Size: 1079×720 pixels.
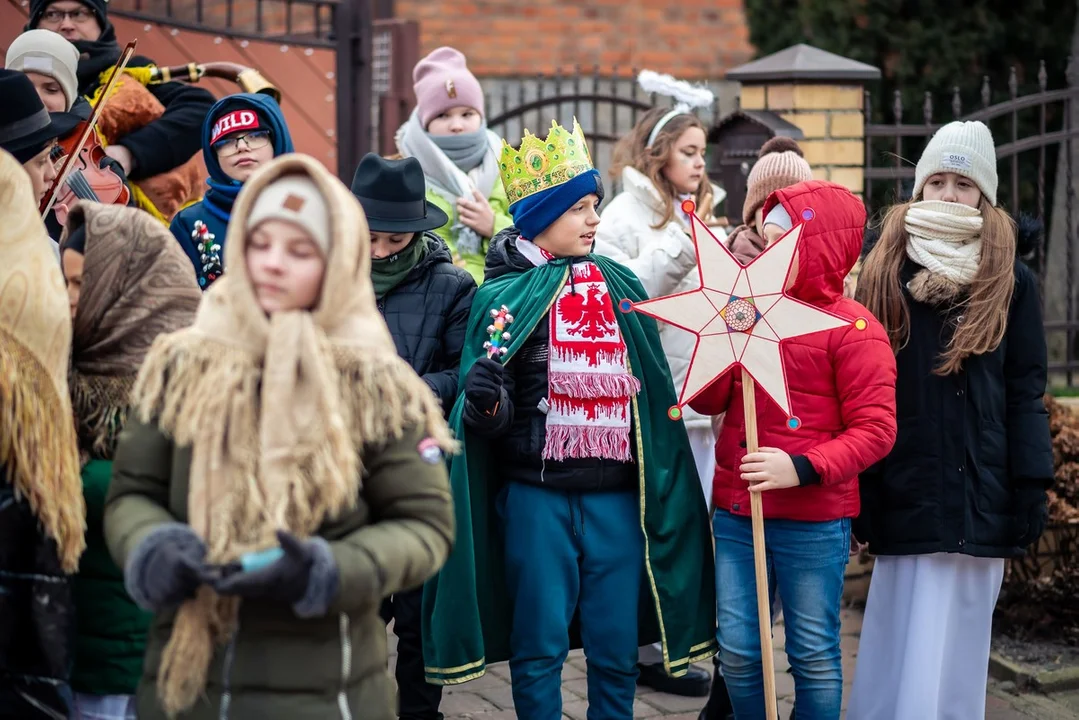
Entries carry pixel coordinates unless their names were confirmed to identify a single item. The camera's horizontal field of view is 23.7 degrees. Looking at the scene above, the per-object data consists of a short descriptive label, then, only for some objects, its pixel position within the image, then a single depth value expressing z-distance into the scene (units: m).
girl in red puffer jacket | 7.19
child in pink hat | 9.76
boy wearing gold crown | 7.30
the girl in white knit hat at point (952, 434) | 7.77
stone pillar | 12.73
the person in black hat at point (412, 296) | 7.71
